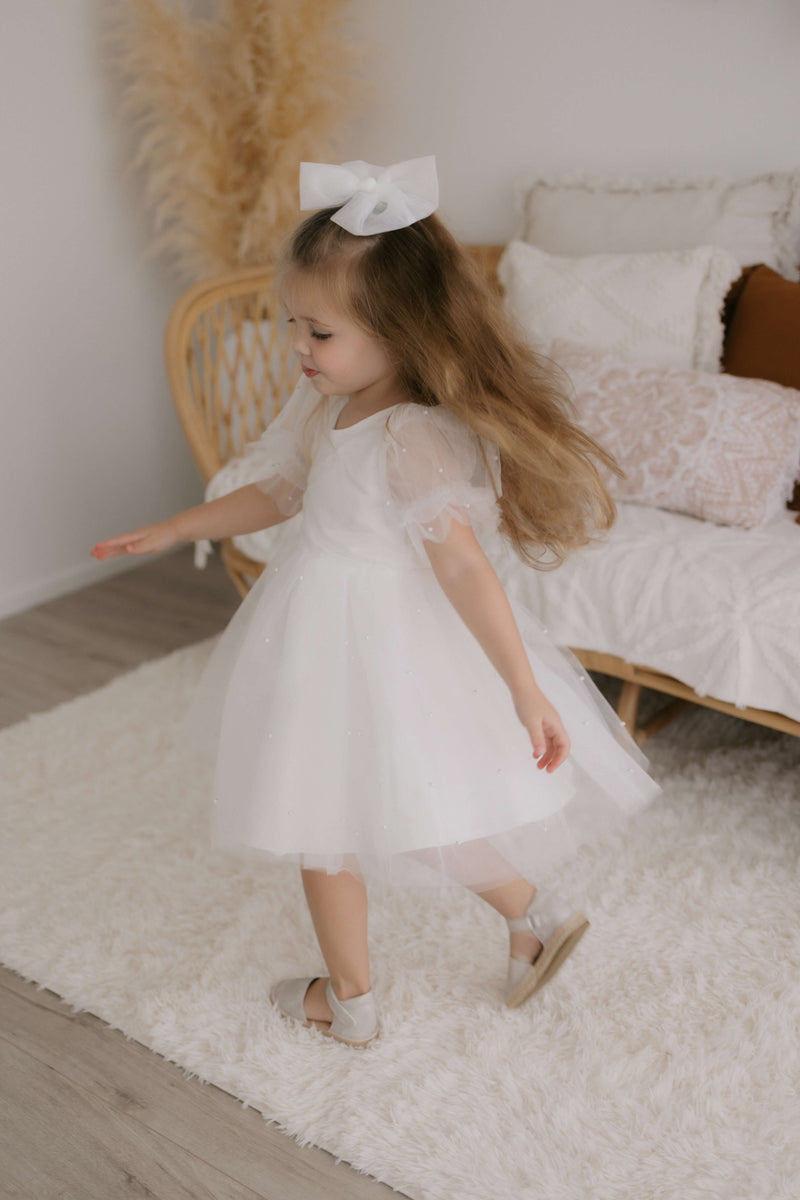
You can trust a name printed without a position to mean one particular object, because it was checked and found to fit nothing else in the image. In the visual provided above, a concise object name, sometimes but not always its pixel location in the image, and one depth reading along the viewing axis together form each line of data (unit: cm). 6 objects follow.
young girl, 101
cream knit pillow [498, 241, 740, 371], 182
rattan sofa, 202
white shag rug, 103
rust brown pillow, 172
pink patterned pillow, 157
